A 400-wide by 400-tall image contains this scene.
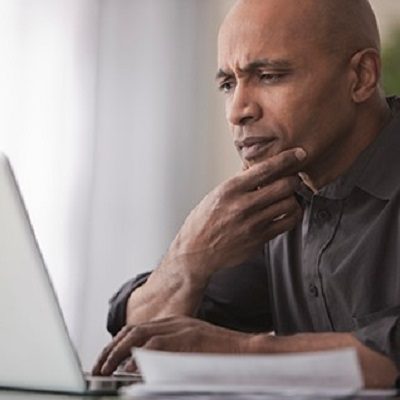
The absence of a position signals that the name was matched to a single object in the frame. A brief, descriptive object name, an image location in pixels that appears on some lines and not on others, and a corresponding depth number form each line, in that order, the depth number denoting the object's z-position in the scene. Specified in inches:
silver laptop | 62.6
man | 78.3
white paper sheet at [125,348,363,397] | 54.2
